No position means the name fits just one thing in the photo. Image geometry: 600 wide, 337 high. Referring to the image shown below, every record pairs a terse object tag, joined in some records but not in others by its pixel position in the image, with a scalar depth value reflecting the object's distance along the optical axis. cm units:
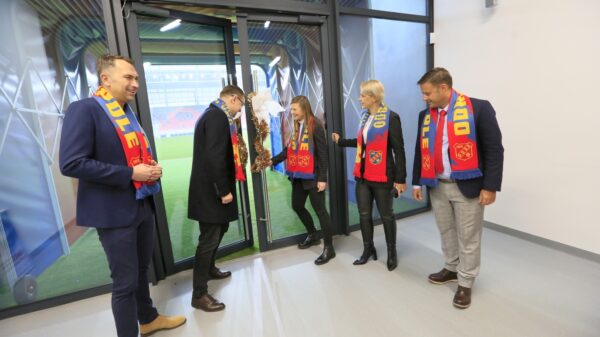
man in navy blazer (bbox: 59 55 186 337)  138
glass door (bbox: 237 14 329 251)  281
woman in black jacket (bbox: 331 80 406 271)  240
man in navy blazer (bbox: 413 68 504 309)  189
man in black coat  201
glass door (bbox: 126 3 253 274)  255
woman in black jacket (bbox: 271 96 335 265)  270
